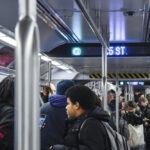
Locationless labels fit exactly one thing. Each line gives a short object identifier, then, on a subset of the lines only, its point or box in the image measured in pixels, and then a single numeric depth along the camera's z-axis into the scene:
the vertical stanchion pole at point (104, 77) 5.48
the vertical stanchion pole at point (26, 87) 0.98
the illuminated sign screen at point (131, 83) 16.17
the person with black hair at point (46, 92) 5.86
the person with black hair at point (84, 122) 2.34
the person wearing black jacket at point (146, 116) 10.45
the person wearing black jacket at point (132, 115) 8.45
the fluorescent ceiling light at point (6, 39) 5.16
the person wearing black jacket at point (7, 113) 2.06
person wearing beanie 3.41
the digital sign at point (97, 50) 8.16
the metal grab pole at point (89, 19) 3.17
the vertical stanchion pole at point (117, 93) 7.00
